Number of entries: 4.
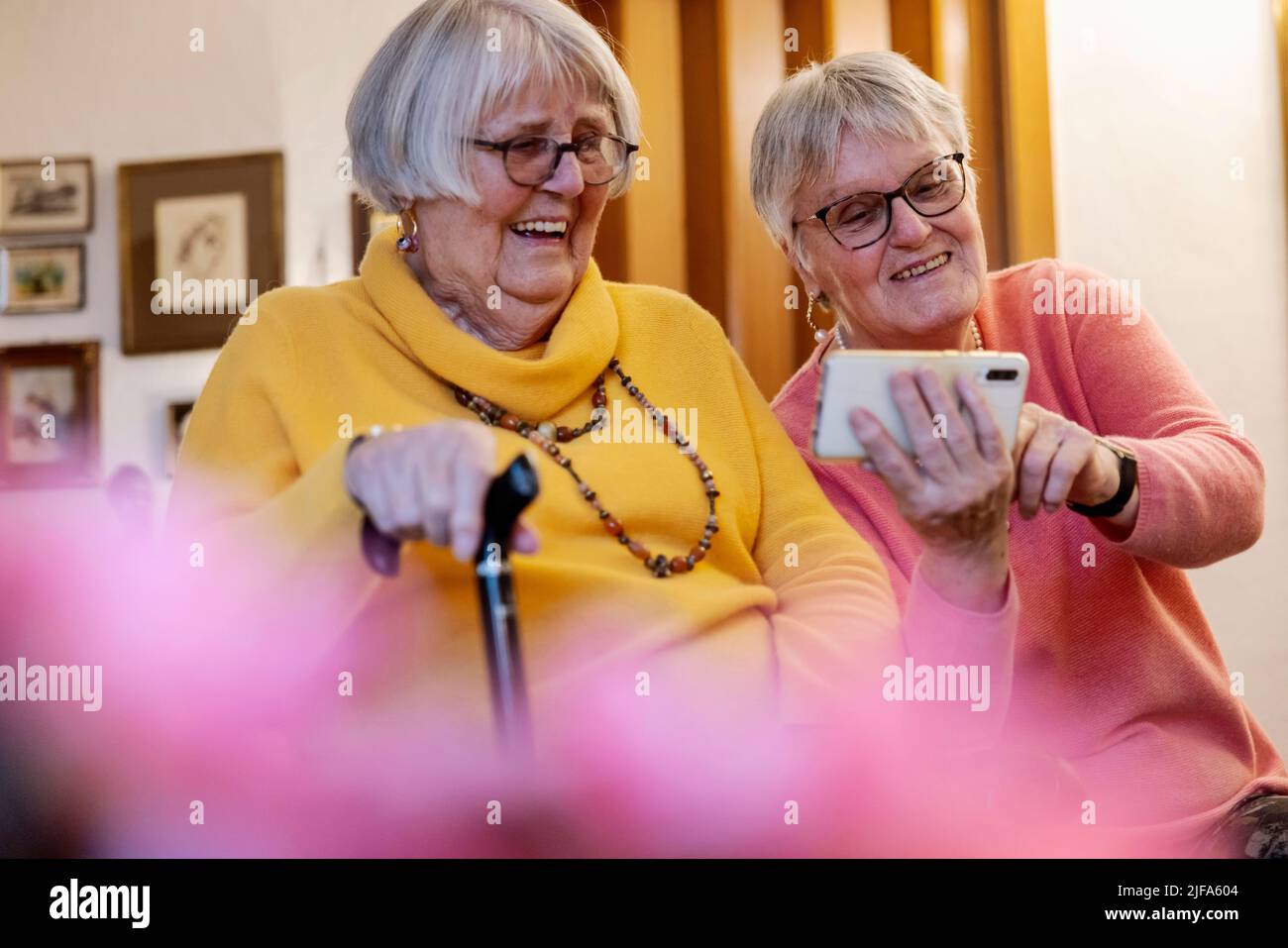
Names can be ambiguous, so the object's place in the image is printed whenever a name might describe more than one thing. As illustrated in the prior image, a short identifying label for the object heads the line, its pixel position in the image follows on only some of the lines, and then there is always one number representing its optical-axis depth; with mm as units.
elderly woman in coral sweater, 964
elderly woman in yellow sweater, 839
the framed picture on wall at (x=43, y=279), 1257
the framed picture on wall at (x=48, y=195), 1274
